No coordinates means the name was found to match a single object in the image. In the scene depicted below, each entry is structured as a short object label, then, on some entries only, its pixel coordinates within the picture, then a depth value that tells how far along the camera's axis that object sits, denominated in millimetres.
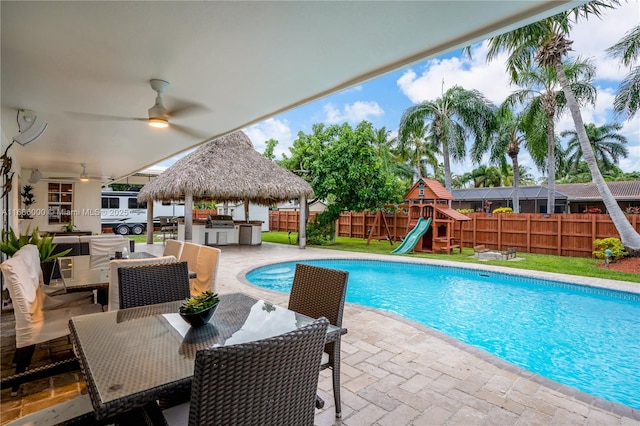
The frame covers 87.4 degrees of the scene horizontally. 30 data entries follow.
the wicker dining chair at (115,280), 2883
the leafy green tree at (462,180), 36650
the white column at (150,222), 13469
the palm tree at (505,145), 16047
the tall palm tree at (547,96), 12344
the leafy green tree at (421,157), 26195
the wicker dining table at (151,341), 1308
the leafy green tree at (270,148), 18938
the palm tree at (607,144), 29016
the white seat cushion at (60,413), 1567
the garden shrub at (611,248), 9648
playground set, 11906
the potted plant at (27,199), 9008
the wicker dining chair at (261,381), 1080
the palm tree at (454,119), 15828
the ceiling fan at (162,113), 2892
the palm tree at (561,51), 9484
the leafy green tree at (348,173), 12789
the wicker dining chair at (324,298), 2307
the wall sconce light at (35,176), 7859
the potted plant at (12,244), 3852
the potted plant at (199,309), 1947
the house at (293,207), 25462
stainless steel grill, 12992
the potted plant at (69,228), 8680
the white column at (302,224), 12836
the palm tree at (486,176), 33156
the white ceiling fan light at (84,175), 8418
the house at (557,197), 21484
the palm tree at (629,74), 8812
